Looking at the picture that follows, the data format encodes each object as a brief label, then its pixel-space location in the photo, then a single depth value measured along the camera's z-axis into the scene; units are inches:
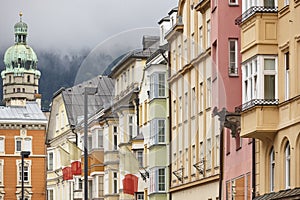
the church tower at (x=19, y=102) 6426.2
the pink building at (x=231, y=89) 1793.8
